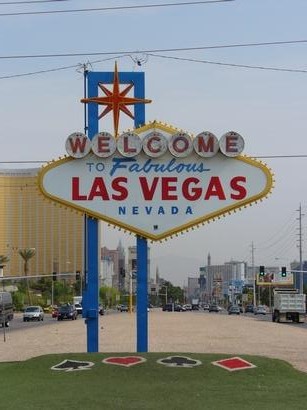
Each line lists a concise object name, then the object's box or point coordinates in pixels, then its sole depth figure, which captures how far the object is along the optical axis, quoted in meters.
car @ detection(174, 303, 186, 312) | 125.69
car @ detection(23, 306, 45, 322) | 65.56
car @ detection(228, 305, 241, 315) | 102.56
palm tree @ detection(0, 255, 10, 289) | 106.62
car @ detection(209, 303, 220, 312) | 115.25
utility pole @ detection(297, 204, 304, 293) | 104.95
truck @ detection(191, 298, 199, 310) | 151.25
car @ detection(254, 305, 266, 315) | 105.17
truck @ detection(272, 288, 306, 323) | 59.56
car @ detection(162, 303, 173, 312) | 118.25
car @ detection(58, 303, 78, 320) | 65.88
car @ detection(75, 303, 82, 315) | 78.19
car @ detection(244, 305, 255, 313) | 120.23
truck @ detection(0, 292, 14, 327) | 53.75
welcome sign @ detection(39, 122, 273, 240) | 16.12
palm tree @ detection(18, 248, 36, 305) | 98.62
